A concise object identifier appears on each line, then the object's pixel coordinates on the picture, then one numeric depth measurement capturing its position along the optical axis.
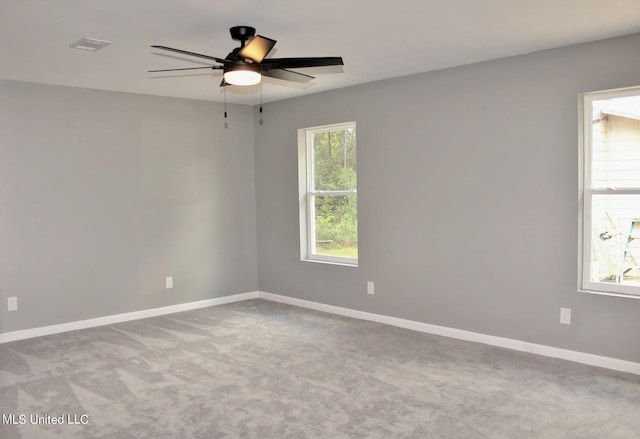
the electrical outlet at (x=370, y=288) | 5.14
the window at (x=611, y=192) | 3.63
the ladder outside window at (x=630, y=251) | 3.64
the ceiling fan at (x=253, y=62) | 2.82
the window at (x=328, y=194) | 5.43
